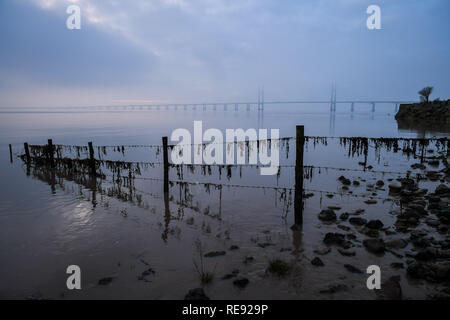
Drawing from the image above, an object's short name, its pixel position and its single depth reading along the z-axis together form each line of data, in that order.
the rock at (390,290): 6.76
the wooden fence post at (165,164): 14.58
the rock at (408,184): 15.35
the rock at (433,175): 17.62
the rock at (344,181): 17.83
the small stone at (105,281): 7.89
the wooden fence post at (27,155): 26.35
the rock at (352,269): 7.94
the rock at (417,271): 7.36
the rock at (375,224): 10.60
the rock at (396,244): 9.08
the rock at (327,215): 11.76
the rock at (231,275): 7.90
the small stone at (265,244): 9.74
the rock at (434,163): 22.16
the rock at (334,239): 9.60
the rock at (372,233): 10.02
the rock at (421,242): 8.92
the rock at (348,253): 8.80
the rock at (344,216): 11.73
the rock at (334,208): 12.95
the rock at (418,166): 21.23
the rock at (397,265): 7.99
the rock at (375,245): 8.84
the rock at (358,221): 11.06
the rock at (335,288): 7.13
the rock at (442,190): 14.23
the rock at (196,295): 6.88
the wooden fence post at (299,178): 9.92
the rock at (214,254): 9.20
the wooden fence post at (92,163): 19.45
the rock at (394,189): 14.98
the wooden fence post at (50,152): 23.28
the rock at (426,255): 8.16
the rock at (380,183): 16.64
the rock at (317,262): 8.36
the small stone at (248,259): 8.72
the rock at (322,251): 9.02
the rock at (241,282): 7.53
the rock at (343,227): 10.70
